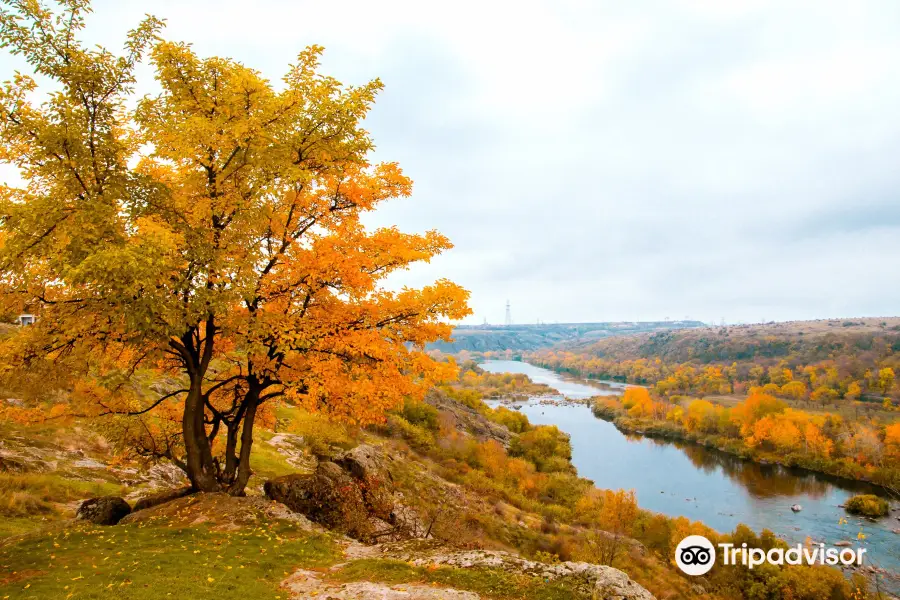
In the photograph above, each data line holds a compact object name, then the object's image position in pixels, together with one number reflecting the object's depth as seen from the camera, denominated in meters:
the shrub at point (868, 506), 50.22
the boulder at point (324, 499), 13.99
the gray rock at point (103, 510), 11.97
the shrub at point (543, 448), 58.47
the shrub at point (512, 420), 73.50
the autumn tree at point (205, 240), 8.63
